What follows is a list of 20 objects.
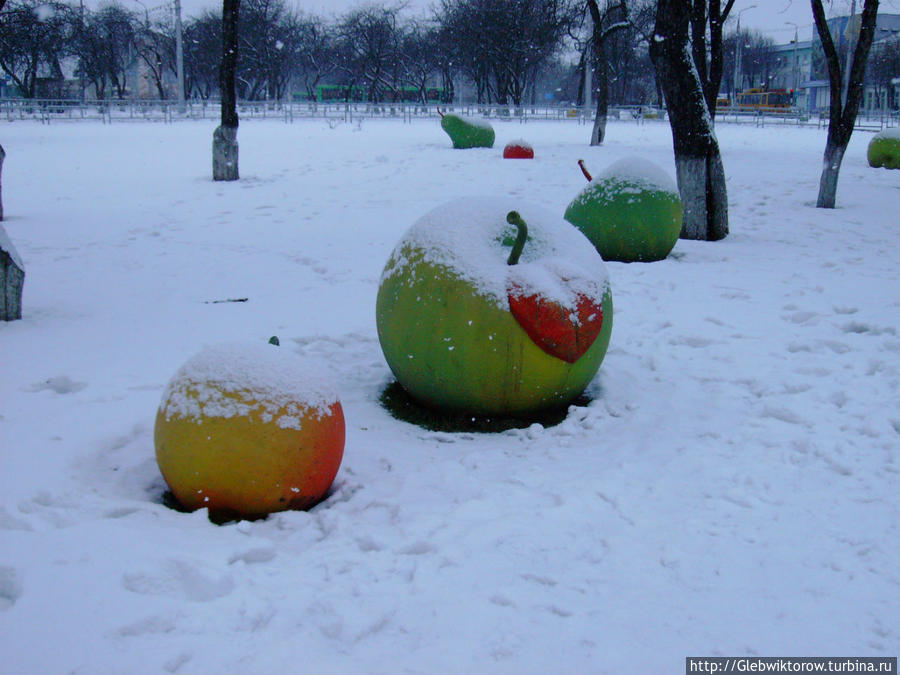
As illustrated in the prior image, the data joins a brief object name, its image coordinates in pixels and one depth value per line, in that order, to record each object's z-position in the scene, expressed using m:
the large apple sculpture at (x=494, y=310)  4.19
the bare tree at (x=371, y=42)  59.31
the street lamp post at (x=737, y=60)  59.74
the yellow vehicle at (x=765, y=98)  62.53
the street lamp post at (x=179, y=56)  38.84
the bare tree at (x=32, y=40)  42.34
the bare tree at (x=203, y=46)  57.25
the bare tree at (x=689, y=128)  9.03
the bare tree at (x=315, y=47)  63.09
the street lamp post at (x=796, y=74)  84.88
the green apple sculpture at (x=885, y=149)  17.23
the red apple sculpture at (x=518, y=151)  18.27
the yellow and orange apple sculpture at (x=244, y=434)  3.27
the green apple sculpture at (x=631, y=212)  8.33
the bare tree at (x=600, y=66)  21.16
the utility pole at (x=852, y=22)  16.50
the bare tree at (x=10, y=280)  5.96
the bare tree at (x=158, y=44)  60.53
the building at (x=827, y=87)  61.68
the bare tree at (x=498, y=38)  49.81
